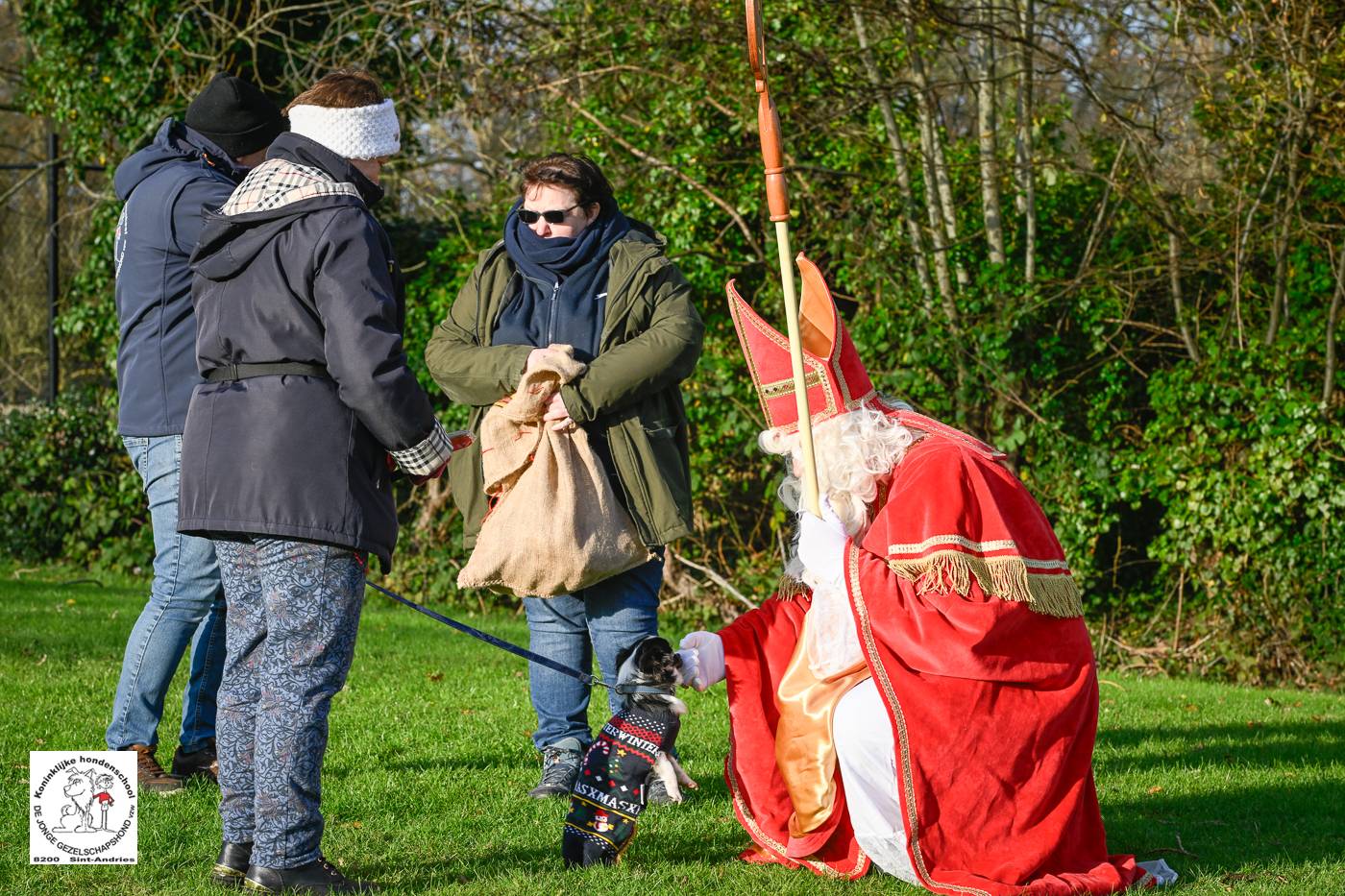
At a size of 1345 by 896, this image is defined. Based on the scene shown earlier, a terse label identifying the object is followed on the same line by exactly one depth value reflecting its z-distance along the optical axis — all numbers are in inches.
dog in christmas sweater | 253.9
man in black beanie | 303.9
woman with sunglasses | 311.1
